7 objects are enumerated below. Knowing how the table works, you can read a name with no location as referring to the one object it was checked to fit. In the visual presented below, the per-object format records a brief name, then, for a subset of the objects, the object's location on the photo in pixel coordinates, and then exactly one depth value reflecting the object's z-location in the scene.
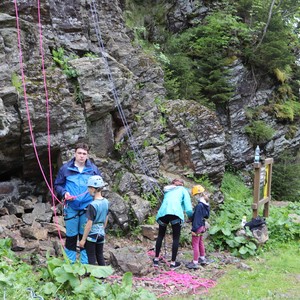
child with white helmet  5.53
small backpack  8.71
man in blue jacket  5.93
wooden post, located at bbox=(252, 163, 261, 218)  9.48
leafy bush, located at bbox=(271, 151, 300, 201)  17.17
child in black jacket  7.17
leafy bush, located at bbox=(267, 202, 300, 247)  9.35
